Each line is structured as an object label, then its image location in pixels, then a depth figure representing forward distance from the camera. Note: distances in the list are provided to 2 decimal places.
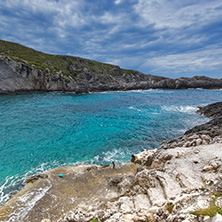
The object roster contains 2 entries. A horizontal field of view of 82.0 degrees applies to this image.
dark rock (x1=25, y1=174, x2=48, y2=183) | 11.18
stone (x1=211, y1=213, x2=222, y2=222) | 3.53
